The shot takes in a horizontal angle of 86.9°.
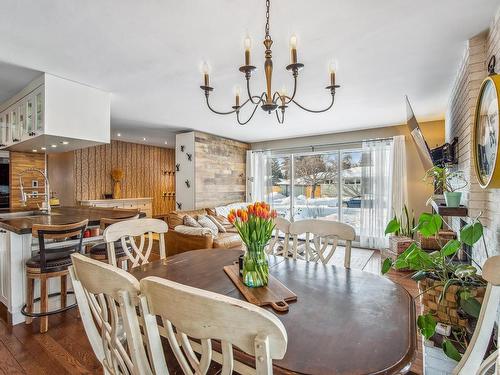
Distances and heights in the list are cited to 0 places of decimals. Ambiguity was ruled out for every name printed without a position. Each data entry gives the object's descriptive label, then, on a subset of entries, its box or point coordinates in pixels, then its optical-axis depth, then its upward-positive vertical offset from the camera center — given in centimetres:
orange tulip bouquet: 131 -24
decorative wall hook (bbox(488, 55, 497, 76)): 179 +85
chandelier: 148 +71
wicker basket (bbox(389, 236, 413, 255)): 397 -86
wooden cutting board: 118 -52
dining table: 81 -53
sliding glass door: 565 +4
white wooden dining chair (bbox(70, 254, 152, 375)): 79 -42
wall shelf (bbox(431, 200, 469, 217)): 219 -20
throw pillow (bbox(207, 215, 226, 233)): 471 -68
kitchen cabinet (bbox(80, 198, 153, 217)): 596 -39
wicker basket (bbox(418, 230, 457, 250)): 370 -80
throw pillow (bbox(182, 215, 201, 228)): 419 -56
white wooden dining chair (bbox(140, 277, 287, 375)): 56 -32
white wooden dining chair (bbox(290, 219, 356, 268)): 189 -34
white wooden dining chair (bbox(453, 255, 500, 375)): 87 -46
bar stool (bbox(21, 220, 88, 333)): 219 -67
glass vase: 136 -42
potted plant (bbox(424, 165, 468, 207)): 233 +5
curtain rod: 510 +94
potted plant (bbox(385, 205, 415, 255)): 398 -80
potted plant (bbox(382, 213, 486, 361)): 135 -59
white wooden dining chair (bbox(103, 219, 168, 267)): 181 -33
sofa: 386 -79
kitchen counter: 236 -65
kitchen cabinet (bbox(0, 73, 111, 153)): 275 +83
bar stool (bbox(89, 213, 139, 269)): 258 -65
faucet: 340 -23
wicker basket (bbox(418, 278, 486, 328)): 177 -84
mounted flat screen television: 279 +54
